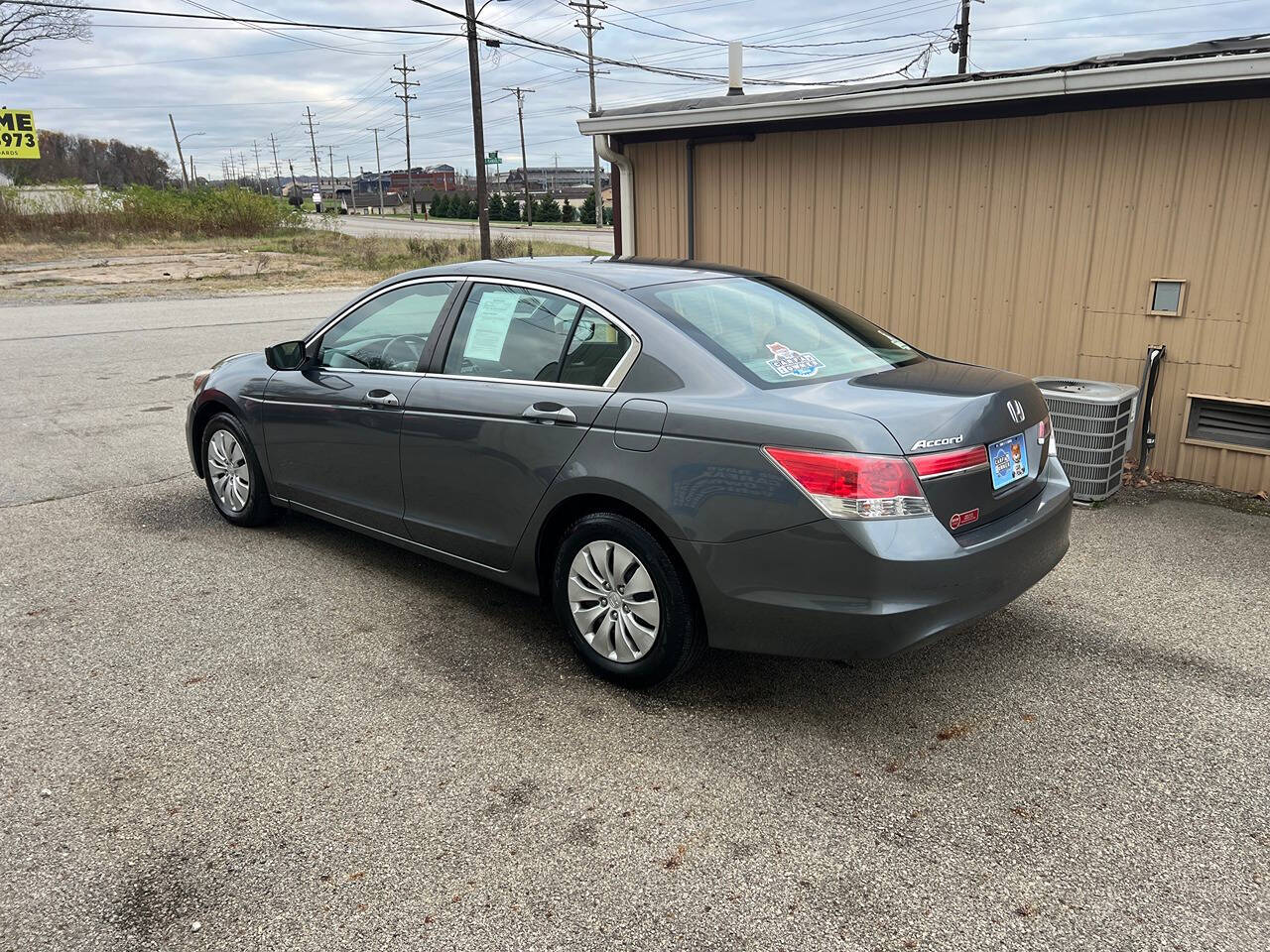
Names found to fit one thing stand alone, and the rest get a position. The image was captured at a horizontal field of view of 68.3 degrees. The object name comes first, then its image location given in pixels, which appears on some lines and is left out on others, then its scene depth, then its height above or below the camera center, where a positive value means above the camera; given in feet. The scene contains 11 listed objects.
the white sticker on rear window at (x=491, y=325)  13.02 -1.59
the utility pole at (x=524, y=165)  195.72 +10.11
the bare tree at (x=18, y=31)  125.08 +23.59
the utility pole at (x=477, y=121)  78.12 +7.09
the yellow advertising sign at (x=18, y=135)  137.28 +11.49
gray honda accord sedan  9.71 -2.90
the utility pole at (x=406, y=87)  223.30 +28.12
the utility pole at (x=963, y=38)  103.09 +17.30
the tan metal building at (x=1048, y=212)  18.38 -0.29
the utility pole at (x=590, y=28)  146.00 +27.32
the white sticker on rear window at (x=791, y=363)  11.31 -1.90
